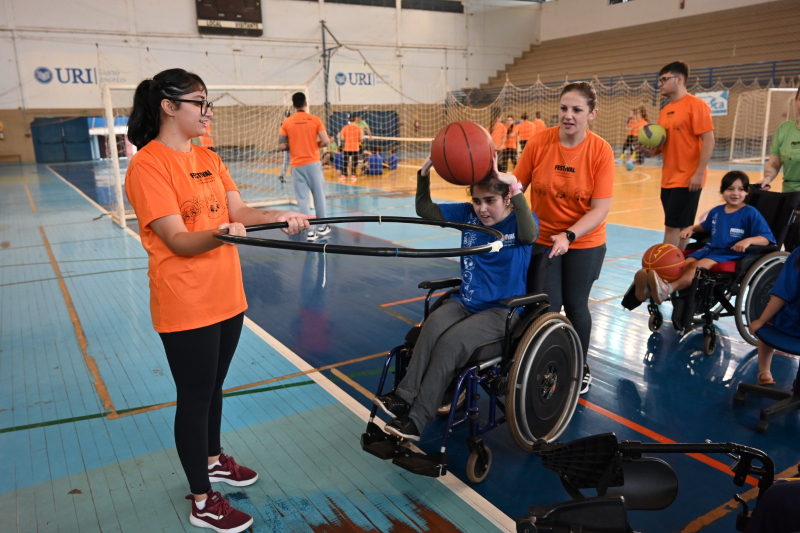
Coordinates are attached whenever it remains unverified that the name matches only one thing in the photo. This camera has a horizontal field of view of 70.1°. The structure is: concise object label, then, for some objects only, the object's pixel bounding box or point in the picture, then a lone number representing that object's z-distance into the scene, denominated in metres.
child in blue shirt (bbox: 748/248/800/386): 2.68
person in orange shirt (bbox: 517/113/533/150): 14.50
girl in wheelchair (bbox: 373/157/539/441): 2.23
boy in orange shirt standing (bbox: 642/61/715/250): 4.02
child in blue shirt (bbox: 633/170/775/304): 3.63
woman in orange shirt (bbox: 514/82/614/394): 2.71
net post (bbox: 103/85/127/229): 7.80
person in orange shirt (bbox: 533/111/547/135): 14.05
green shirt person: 4.02
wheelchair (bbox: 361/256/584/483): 2.25
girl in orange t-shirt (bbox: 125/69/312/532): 1.77
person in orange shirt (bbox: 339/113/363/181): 13.38
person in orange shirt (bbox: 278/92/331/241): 6.88
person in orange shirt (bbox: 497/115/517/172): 14.66
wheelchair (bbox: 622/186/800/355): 3.55
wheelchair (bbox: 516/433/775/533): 1.52
